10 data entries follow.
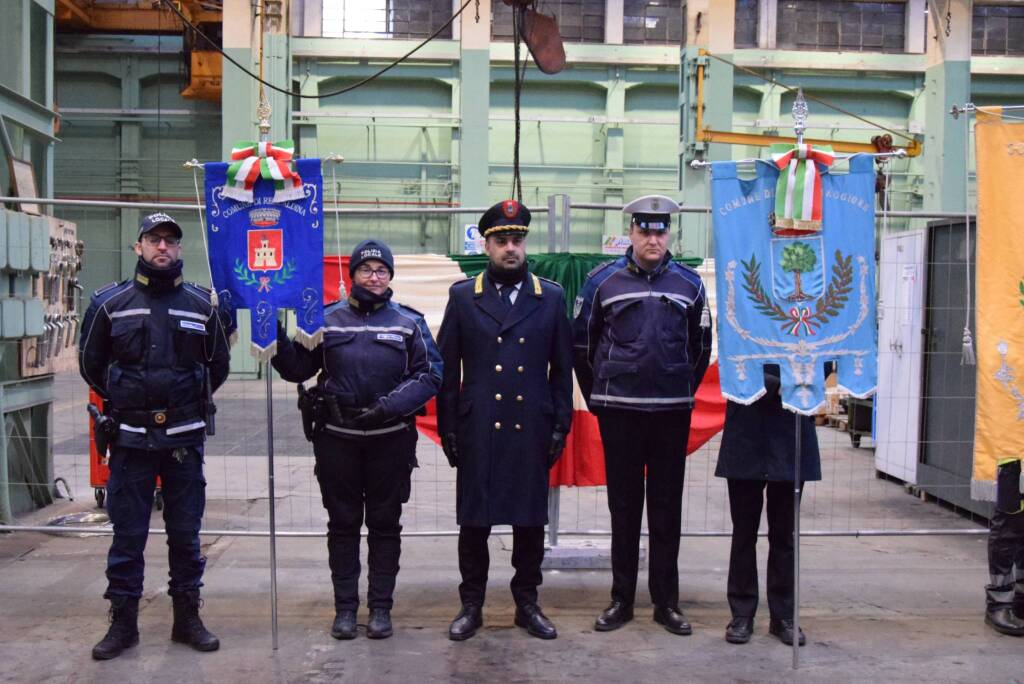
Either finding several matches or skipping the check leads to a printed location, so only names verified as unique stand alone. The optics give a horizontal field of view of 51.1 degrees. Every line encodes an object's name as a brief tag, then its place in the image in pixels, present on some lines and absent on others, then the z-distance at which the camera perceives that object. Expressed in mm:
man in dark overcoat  5512
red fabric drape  6770
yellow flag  5645
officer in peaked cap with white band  5523
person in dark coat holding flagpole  5430
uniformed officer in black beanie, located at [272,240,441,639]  5410
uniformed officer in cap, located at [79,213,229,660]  5129
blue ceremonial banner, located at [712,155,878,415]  5246
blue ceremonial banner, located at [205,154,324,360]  5328
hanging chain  6767
